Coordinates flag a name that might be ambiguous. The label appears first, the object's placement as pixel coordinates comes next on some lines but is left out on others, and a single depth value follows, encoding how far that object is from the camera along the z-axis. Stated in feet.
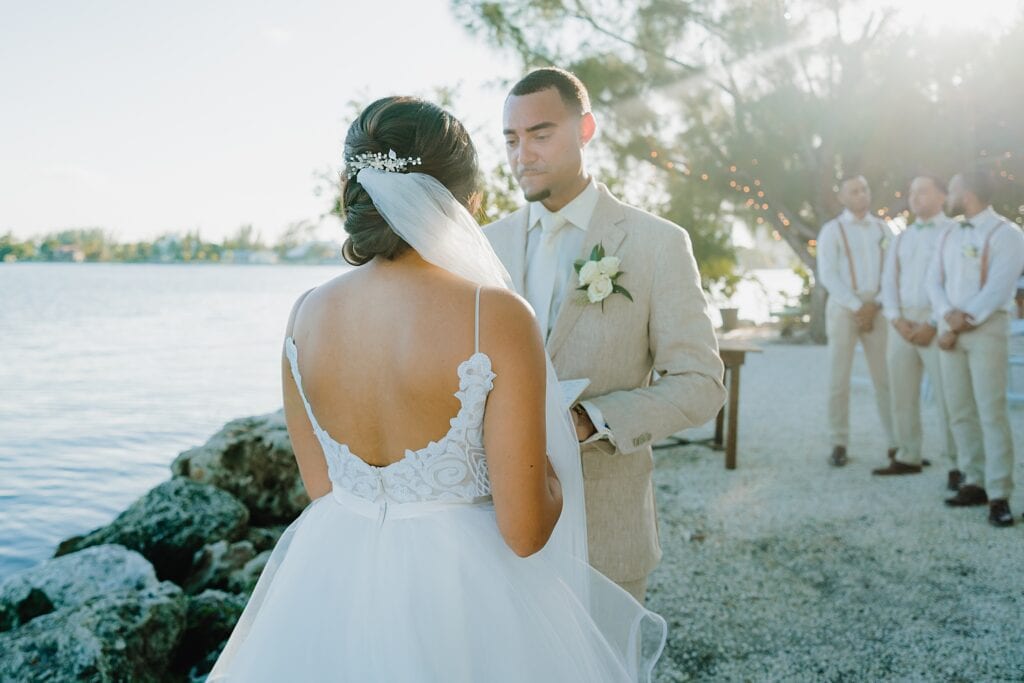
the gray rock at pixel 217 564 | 16.60
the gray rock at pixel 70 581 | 14.25
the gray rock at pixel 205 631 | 13.28
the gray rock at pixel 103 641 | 10.60
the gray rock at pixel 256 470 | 20.21
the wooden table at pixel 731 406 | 22.08
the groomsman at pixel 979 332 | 17.39
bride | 5.15
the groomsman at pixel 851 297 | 22.44
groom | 7.13
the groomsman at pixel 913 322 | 20.51
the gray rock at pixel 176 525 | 17.15
